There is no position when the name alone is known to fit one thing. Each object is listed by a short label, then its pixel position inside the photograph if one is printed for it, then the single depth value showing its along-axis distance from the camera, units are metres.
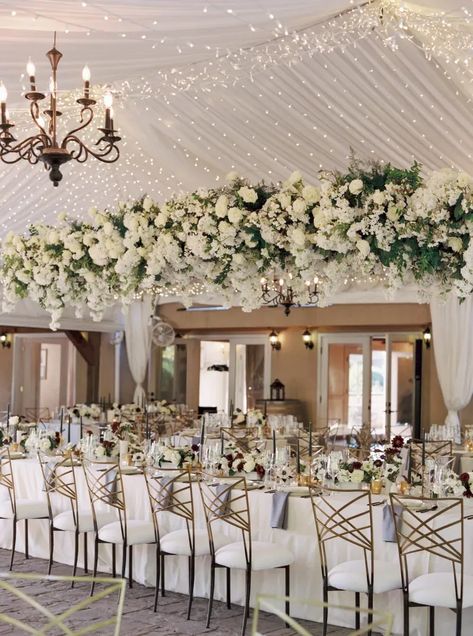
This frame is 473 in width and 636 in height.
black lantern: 17.78
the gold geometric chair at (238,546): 6.64
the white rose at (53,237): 7.85
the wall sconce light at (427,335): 16.23
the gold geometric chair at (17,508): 8.44
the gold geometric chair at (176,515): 7.09
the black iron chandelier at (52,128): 5.29
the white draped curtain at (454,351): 12.91
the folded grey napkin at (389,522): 6.32
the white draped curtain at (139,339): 16.73
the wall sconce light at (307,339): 17.80
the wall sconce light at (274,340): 18.22
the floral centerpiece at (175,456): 7.92
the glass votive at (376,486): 7.09
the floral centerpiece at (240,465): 7.60
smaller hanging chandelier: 12.73
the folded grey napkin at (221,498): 6.91
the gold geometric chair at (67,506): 8.02
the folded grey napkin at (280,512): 6.94
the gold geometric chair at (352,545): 6.15
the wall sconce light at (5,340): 20.06
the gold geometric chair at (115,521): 7.46
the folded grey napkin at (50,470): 8.23
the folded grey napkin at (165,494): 7.30
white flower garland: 5.91
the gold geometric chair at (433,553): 5.77
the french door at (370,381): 16.88
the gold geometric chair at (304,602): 2.73
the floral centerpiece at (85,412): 14.44
